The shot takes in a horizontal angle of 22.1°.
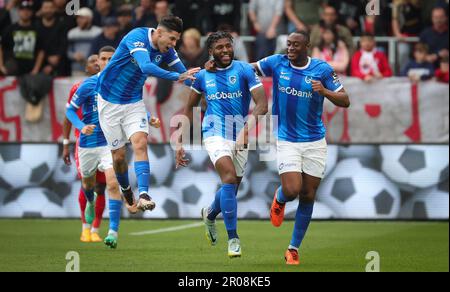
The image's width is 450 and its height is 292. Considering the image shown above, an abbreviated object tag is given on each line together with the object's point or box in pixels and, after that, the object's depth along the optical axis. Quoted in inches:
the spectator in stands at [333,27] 794.8
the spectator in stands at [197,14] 850.8
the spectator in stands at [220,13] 861.8
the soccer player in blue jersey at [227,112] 509.0
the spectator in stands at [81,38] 837.2
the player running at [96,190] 623.5
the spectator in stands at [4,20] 861.8
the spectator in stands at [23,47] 829.8
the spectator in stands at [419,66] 776.9
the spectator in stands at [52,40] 824.3
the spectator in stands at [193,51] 782.5
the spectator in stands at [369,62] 783.7
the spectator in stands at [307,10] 869.8
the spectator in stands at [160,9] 813.9
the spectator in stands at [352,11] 856.3
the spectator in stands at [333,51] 789.2
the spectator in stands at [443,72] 772.0
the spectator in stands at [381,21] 860.0
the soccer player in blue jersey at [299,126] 519.8
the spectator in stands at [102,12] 860.2
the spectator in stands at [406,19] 851.4
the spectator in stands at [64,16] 841.5
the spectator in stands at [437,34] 815.7
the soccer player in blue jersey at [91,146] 593.6
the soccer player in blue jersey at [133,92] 518.0
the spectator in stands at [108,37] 802.8
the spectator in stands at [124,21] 813.9
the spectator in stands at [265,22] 818.2
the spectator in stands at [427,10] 868.6
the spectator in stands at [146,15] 820.6
